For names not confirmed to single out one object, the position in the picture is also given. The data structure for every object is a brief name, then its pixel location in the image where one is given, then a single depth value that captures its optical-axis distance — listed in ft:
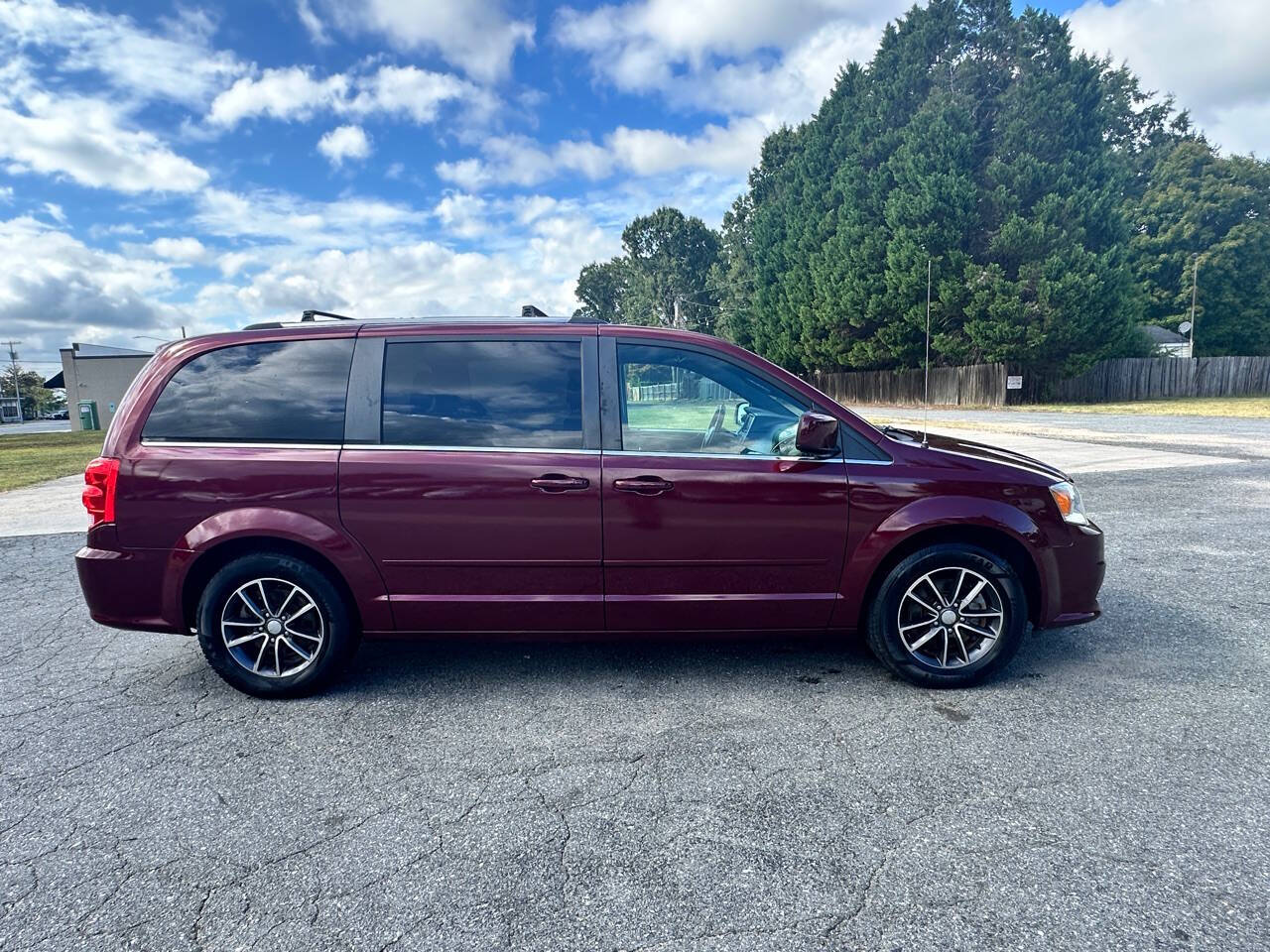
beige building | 161.27
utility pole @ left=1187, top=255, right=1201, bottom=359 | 130.11
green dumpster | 149.89
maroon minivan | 10.82
